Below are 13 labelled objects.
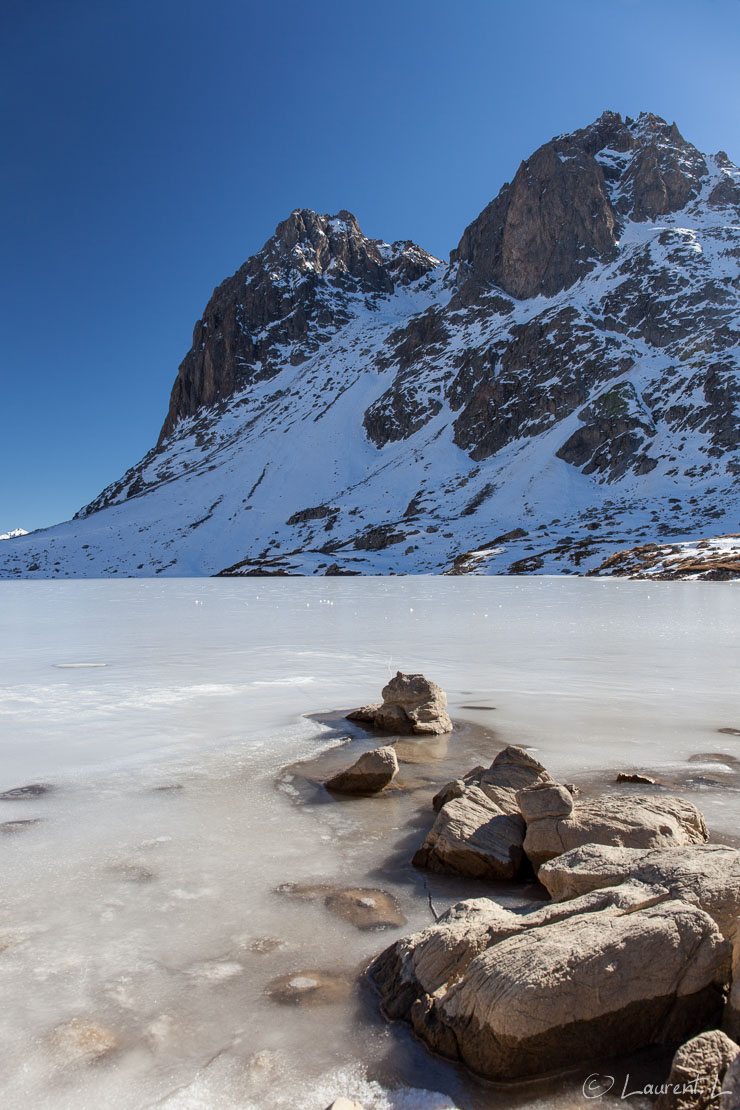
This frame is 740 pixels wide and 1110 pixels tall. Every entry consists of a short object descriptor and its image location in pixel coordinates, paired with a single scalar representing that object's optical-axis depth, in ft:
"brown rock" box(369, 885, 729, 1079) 8.89
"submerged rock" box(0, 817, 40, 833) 17.02
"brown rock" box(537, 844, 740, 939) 10.67
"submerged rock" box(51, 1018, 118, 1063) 9.04
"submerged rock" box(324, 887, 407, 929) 12.73
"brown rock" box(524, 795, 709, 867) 14.26
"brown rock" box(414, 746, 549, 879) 14.83
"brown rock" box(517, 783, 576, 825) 15.42
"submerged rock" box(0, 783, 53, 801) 19.33
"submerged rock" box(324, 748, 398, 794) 20.24
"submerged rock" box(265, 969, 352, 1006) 10.28
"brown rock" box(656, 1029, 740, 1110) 7.79
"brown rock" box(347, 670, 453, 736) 27.99
